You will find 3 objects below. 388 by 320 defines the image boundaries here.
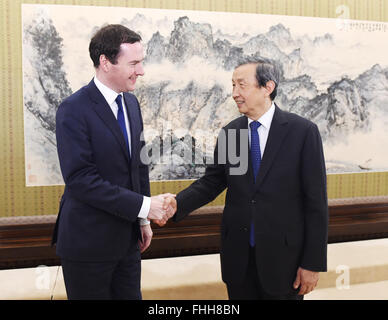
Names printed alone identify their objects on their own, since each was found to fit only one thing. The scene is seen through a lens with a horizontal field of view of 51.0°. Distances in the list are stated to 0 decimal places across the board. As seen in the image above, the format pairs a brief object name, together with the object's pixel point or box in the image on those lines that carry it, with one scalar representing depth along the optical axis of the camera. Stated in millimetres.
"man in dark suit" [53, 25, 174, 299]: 1863
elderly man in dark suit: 2000
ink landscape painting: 3326
